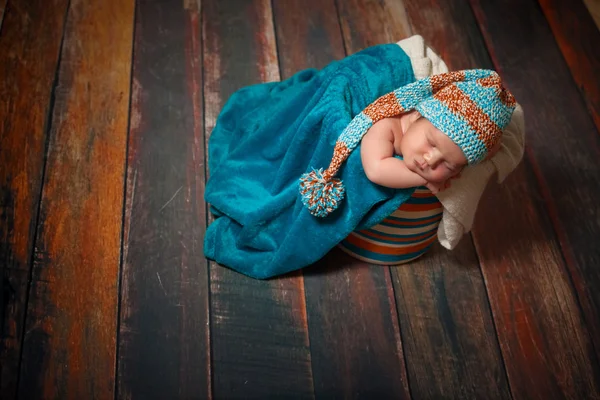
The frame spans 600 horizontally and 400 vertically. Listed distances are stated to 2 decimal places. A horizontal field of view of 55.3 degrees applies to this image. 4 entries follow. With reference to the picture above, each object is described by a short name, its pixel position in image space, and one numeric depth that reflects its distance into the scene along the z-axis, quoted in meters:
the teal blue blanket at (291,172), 1.20
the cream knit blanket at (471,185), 1.14
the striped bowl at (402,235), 1.22
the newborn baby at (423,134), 0.97
